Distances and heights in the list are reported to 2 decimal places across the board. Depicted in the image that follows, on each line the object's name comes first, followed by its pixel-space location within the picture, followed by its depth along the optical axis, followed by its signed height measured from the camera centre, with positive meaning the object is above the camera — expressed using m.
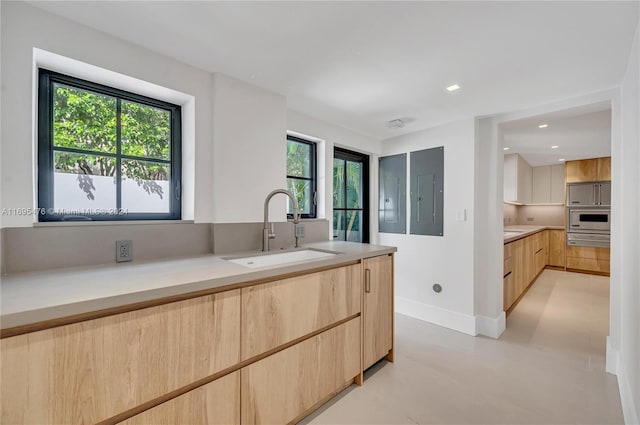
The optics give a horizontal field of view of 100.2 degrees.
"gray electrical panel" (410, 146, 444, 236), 2.95 +0.23
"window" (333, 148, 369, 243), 3.19 +0.19
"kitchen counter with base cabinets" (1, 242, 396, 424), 0.82 -0.52
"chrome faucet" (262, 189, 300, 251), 1.98 -0.07
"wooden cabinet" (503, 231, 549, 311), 3.13 -0.77
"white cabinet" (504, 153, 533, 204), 4.88 +0.63
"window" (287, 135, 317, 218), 2.62 +0.38
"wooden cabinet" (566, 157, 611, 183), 4.85 +0.77
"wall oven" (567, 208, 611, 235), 4.85 -0.17
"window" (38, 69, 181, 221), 1.41 +0.34
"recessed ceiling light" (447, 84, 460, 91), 1.98 +0.92
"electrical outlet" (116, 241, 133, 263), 1.48 -0.23
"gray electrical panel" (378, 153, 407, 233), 3.31 +0.22
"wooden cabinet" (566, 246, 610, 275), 4.96 -0.92
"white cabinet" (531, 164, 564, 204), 5.73 +0.58
